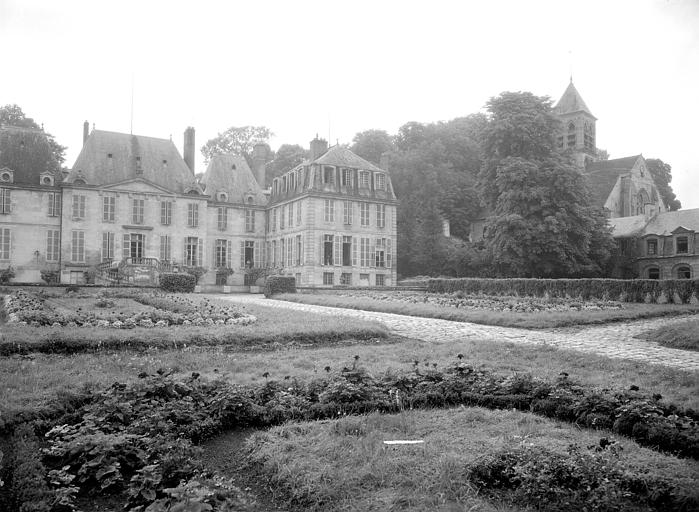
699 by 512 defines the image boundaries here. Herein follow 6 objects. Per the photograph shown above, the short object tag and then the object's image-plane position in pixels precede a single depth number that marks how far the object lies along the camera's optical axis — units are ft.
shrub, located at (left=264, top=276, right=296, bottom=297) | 96.63
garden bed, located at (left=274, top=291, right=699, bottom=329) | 49.89
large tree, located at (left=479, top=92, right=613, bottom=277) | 116.16
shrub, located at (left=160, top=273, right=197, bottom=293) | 91.81
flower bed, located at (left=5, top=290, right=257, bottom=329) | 39.29
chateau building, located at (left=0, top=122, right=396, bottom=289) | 127.34
